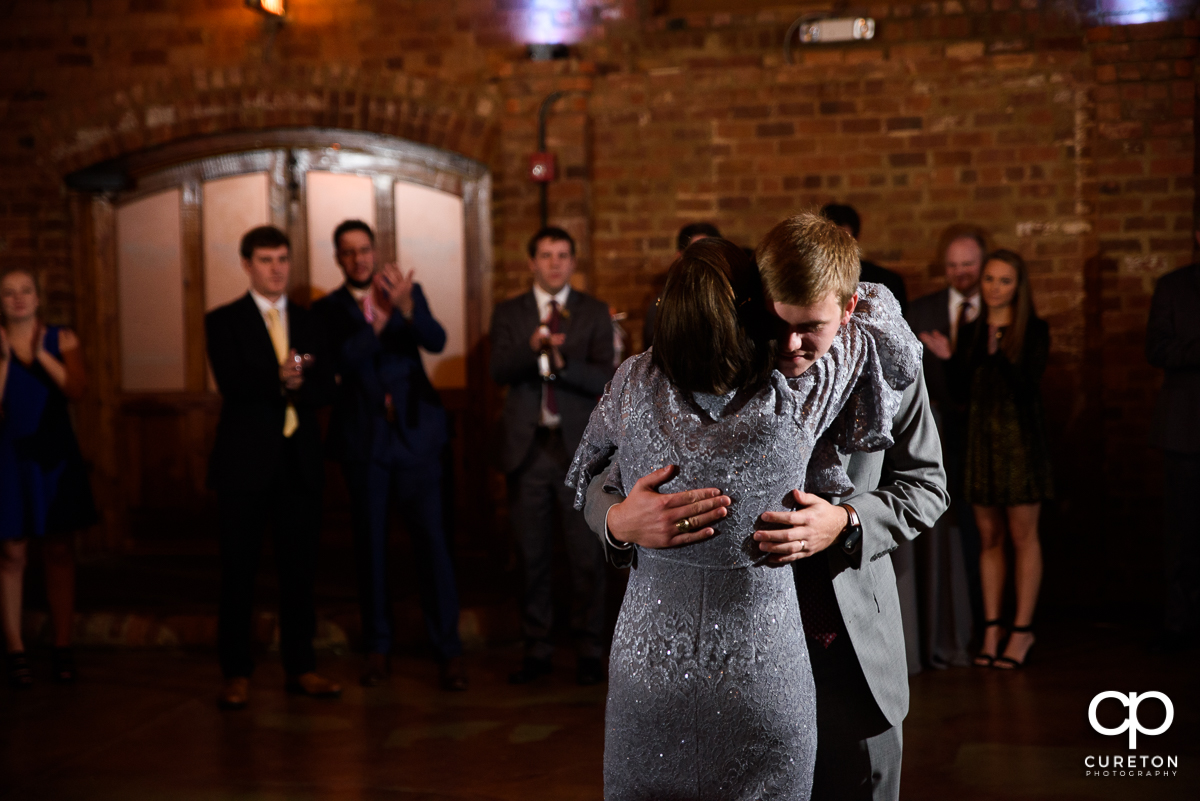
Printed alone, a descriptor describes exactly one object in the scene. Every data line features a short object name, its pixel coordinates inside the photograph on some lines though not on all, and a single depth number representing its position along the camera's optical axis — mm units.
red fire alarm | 5672
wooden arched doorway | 6188
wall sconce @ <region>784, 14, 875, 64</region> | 5488
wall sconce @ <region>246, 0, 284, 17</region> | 5699
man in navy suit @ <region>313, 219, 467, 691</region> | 4492
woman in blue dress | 4516
